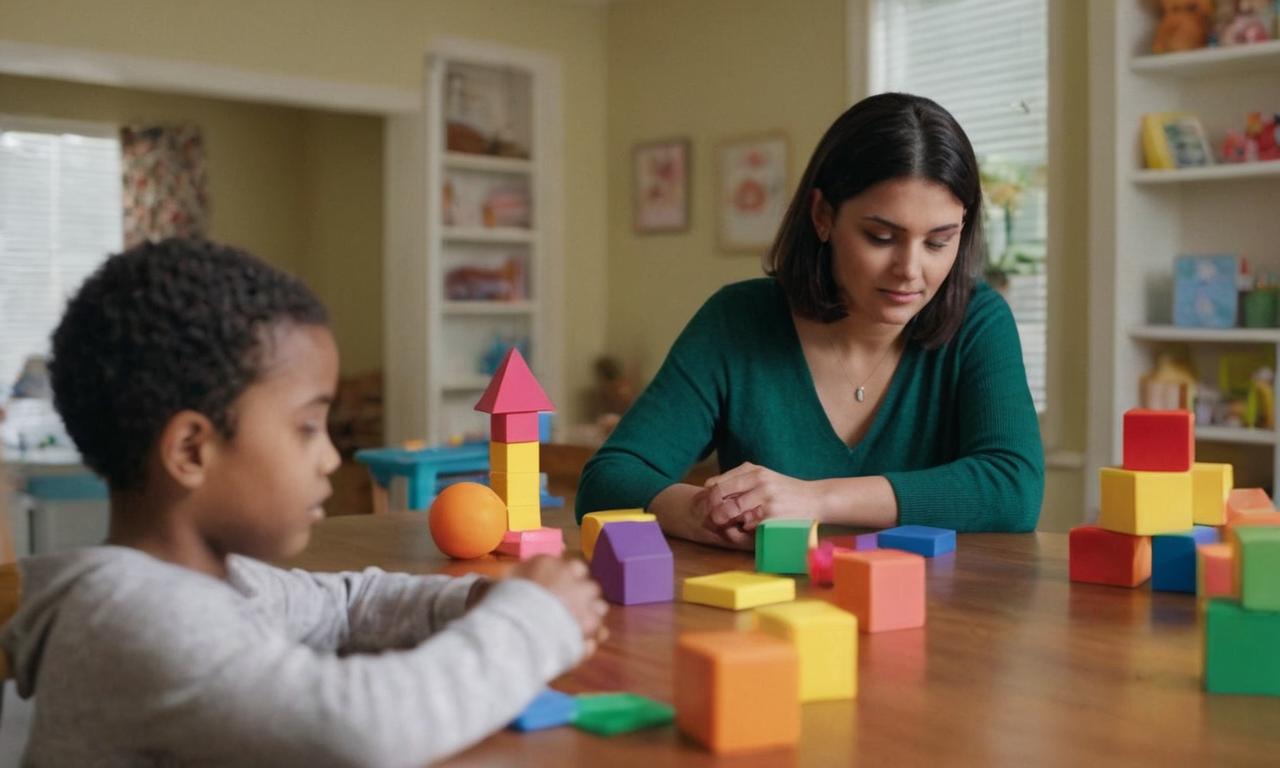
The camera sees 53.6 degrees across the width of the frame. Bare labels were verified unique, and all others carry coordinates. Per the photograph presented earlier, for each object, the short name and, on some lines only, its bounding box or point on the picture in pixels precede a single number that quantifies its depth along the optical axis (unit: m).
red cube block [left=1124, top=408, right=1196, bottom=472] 1.35
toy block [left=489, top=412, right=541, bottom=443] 1.60
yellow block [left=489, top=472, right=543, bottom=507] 1.61
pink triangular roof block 1.58
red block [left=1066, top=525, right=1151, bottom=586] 1.34
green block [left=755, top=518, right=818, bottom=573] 1.40
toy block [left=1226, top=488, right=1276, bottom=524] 1.51
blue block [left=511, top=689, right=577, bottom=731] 0.87
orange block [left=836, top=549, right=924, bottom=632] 1.14
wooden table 0.82
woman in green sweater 1.78
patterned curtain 7.11
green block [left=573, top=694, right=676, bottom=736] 0.87
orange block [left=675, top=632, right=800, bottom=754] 0.82
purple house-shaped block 1.25
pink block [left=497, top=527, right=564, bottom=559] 1.56
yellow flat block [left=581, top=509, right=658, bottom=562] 1.46
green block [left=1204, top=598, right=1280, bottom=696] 0.95
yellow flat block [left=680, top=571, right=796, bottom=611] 1.21
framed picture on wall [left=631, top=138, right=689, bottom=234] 5.93
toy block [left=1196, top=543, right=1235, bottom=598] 1.07
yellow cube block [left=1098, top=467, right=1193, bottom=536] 1.33
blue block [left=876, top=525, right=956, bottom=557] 1.52
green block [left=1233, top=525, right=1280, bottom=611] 0.98
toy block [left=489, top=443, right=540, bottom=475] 1.60
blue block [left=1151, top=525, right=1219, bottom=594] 1.32
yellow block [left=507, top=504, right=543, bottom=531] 1.61
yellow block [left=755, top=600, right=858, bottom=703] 0.92
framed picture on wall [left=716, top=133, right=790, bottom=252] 5.43
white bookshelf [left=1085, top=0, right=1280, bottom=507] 3.83
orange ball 1.51
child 0.78
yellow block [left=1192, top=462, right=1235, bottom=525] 1.54
